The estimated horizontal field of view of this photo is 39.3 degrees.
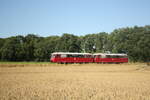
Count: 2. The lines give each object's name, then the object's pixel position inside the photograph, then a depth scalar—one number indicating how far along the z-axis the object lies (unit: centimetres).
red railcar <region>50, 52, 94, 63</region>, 5153
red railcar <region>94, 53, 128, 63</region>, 5716
